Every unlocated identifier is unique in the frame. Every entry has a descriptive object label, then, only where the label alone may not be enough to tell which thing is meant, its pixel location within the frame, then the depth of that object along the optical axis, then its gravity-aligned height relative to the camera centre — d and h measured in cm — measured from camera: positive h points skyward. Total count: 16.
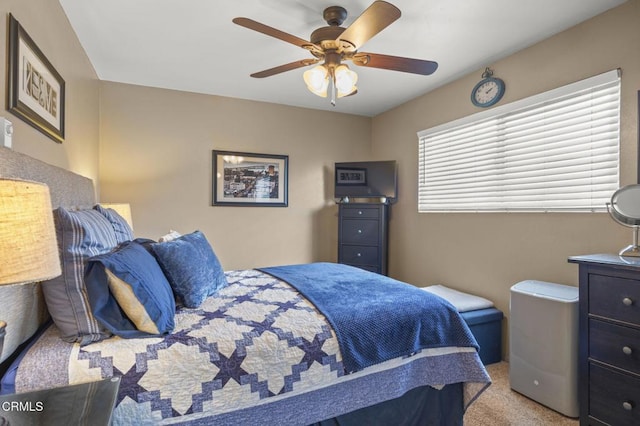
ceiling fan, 179 +95
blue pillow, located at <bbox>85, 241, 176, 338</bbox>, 124 -34
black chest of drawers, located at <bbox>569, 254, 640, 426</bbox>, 160 -64
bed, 114 -55
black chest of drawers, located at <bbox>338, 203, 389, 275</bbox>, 377 -26
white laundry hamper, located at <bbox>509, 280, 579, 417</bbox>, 198 -82
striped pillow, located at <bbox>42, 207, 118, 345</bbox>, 122 -31
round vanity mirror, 178 +4
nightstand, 82 -53
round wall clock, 275 +106
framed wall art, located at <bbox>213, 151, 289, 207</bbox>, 370 +38
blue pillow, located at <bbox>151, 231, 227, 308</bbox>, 165 -31
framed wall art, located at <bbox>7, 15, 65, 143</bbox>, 142 +62
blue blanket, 150 -52
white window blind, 212 +48
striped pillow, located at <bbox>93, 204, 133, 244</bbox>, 182 -8
